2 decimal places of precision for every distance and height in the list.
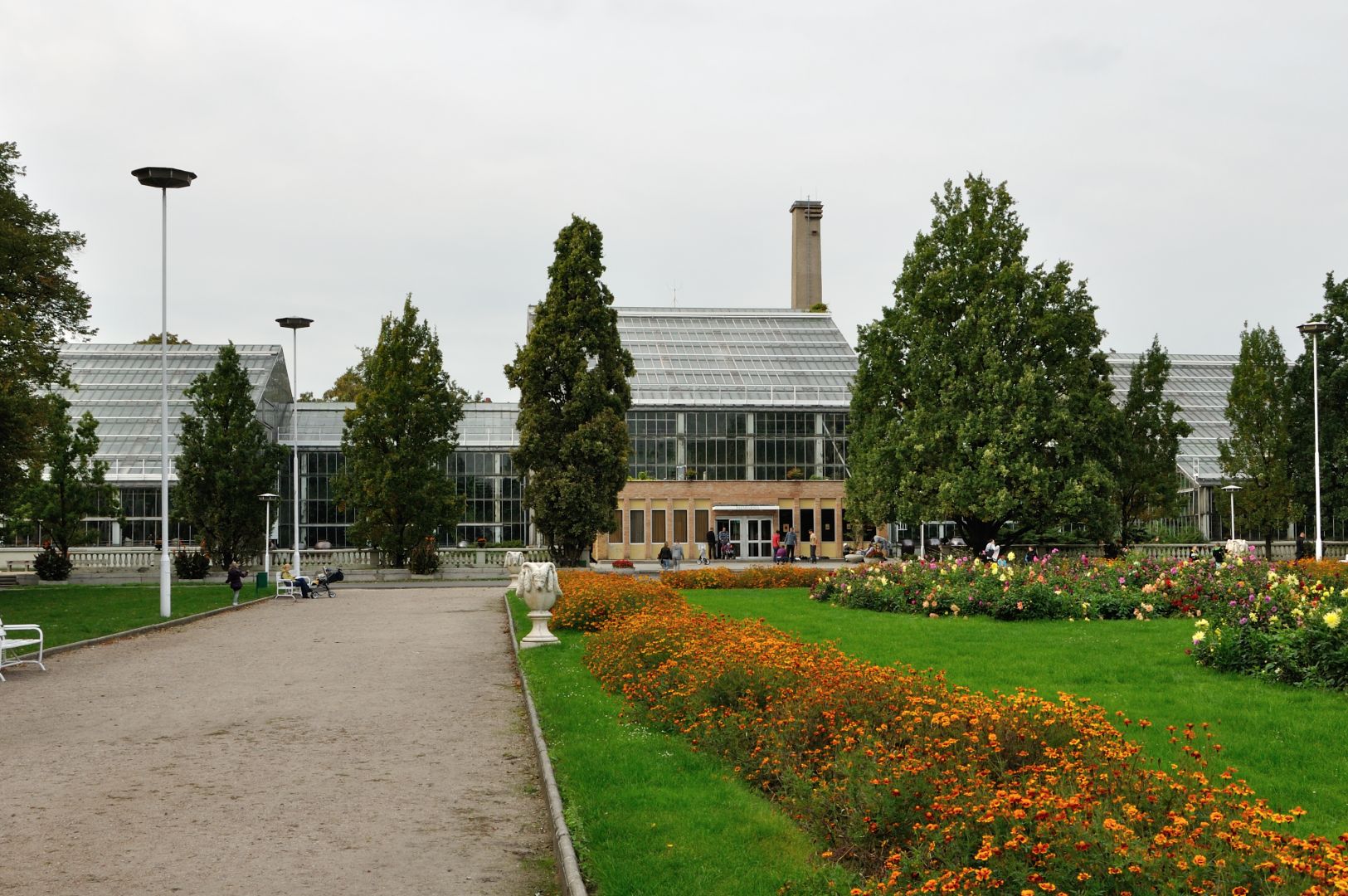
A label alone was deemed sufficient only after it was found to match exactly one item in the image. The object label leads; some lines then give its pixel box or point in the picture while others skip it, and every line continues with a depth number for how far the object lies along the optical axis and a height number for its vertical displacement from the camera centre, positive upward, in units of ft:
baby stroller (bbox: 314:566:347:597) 128.26 -9.19
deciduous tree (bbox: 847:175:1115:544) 124.77 +11.50
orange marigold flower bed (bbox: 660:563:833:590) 115.55 -8.11
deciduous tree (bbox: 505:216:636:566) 139.64 +10.87
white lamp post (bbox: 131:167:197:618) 91.56 +17.10
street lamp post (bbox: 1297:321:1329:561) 122.73 +17.40
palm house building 205.36 +8.82
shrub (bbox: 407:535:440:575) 150.30 -8.04
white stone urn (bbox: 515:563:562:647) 63.05 -5.49
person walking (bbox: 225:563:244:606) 106.83 -7.40
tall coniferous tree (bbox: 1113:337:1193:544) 144.87 +5.68
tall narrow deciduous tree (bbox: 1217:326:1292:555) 152.66 +7.39
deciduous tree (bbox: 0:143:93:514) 99.04 +16.97
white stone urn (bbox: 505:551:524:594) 140.97 -7.93
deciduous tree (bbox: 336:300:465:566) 150.00 +6.33
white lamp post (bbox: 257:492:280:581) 152.00 -6.46
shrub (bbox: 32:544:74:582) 143.84 -8.48
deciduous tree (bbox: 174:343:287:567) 152.46 +3.90
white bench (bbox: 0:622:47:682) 55.93 -7.99
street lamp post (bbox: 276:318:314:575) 144.36 +20.65
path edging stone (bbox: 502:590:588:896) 21.77 -7.08
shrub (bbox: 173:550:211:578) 148.15 -8.59
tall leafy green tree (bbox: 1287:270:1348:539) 155.63 +10.51
